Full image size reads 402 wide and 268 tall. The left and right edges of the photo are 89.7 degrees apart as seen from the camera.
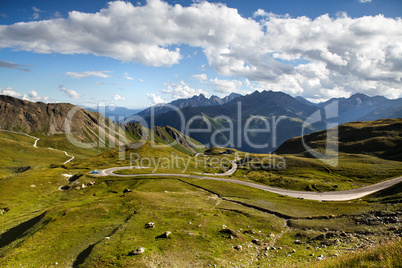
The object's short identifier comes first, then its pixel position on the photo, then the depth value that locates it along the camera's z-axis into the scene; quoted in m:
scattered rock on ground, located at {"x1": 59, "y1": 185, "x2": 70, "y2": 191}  96.66
